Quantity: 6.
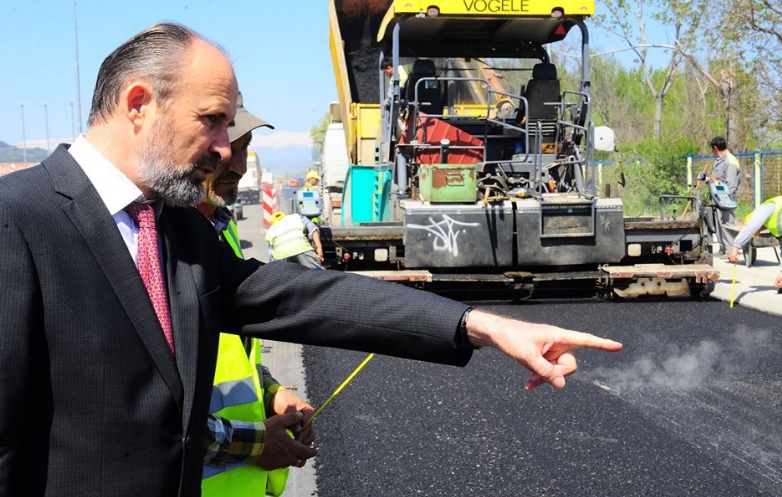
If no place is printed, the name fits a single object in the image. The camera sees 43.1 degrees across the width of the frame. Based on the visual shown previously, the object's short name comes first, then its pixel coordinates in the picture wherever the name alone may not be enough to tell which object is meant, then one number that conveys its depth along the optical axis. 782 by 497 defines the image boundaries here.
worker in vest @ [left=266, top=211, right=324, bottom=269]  6.23
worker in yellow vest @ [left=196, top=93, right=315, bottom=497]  2.45
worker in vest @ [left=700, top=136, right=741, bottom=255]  14.12
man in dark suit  1.71
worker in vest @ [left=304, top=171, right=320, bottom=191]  16.77
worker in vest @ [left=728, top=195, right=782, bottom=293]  9.78
